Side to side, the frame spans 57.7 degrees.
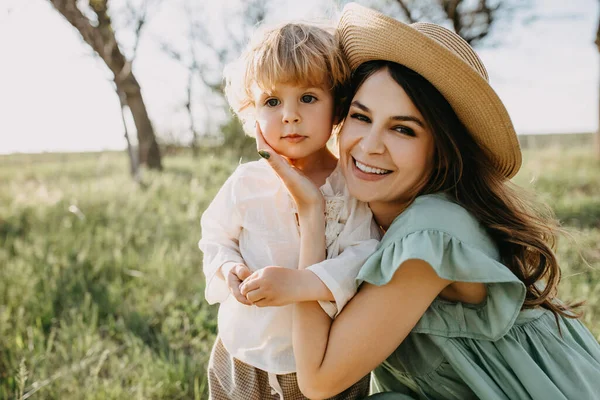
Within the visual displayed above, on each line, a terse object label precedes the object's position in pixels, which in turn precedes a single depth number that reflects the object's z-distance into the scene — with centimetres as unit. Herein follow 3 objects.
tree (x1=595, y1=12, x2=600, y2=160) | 1035
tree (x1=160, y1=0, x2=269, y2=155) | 1452
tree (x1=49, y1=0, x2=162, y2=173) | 630
